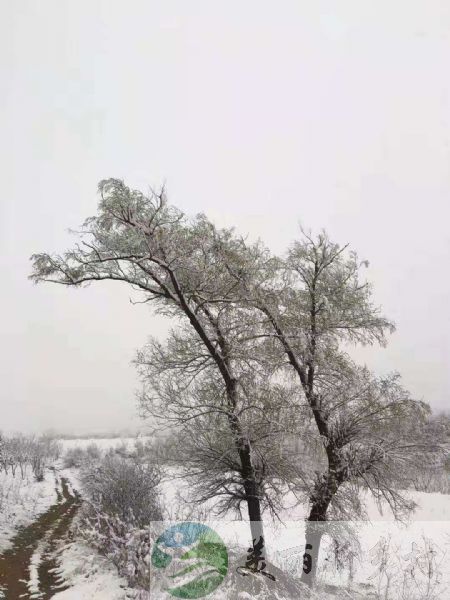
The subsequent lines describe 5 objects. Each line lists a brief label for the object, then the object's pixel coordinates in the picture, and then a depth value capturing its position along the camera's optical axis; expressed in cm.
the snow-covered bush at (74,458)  3977
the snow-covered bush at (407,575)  1004
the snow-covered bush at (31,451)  2658
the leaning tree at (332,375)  867
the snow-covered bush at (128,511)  809
